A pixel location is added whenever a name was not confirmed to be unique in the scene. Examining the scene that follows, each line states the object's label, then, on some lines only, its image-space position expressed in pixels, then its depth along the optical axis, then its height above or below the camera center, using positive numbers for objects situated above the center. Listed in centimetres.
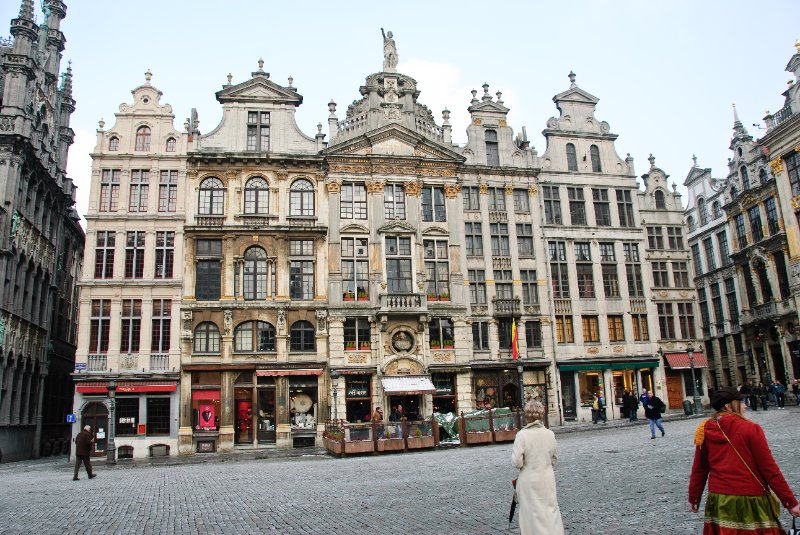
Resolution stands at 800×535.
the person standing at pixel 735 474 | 621 -79
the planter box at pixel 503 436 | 2883 -139
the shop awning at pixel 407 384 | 3584 +135
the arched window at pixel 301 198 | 3869 +1284
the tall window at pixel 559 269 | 4122 +848
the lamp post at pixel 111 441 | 2905 -91
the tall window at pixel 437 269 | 3925 +840
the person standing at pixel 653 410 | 2422 -45
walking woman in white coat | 754 -87
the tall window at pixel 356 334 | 3725 +440
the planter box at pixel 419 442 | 2745 -147
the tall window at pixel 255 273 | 3684 +809
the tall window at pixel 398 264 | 3859 +865
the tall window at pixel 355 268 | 3800 +841
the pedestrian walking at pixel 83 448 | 2152 -85
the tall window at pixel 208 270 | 3641 +830
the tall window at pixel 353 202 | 3909 +1264
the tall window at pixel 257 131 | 3909 +1719
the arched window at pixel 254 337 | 3616 +437
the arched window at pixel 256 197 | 3809 +1284
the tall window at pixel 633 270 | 4262 +848
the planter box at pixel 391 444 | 2711 -147
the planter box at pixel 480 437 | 2845 -141
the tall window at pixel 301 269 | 3753 +836
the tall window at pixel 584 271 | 4178 +839
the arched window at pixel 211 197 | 3759 +1275
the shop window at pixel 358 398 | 3662 +72
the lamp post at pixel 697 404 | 3756 -47
